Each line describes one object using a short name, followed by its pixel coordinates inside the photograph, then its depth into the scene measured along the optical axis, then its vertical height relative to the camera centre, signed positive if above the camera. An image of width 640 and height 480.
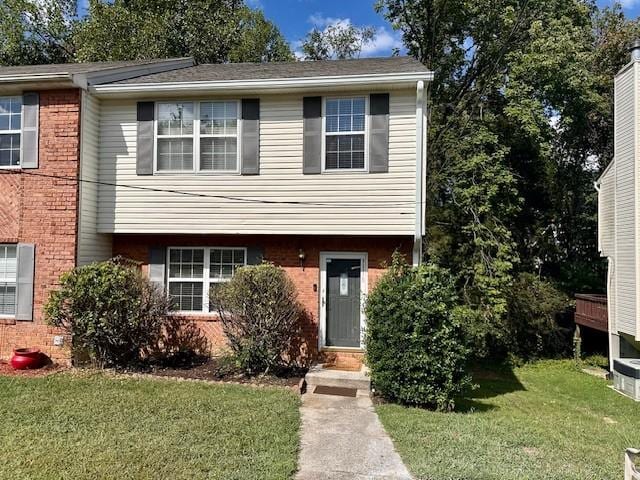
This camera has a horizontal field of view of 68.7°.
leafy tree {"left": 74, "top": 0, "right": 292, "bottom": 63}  17.95 +9.22
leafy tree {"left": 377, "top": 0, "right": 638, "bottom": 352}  12.53 +3.98
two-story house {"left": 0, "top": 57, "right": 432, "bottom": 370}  8.56 +1.43
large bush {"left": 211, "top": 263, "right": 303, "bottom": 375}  8.02 -0.99
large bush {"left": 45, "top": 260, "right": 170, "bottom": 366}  8.06 -0.96
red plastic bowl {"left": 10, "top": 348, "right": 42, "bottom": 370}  8.23 -1.86
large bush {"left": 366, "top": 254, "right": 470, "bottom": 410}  6.78 -1.25
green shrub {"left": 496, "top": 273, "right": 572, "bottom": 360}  12.47 -1.54
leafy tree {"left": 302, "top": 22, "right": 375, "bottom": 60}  20.59 +9.59
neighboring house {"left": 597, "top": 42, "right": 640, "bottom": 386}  9.72 +0.90
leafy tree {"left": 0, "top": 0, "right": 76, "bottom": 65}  19.09 +9.48
